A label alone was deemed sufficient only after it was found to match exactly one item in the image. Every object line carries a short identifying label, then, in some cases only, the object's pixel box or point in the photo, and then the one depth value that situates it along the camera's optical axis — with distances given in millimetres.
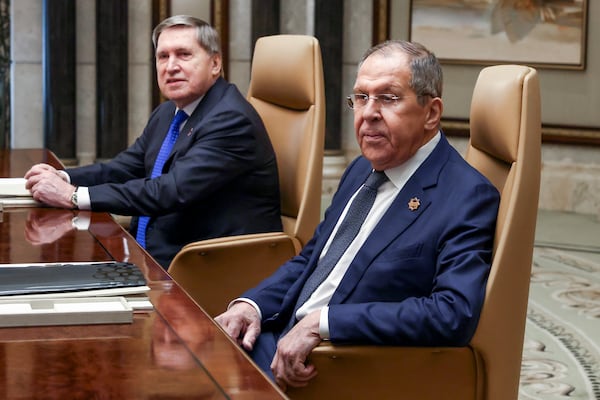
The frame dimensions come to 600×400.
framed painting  7727
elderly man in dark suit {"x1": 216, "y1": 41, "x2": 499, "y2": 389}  2453
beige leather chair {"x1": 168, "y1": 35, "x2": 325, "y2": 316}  3705
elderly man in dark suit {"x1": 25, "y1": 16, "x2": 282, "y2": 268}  3750
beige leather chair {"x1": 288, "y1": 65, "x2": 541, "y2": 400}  2465
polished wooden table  1639
